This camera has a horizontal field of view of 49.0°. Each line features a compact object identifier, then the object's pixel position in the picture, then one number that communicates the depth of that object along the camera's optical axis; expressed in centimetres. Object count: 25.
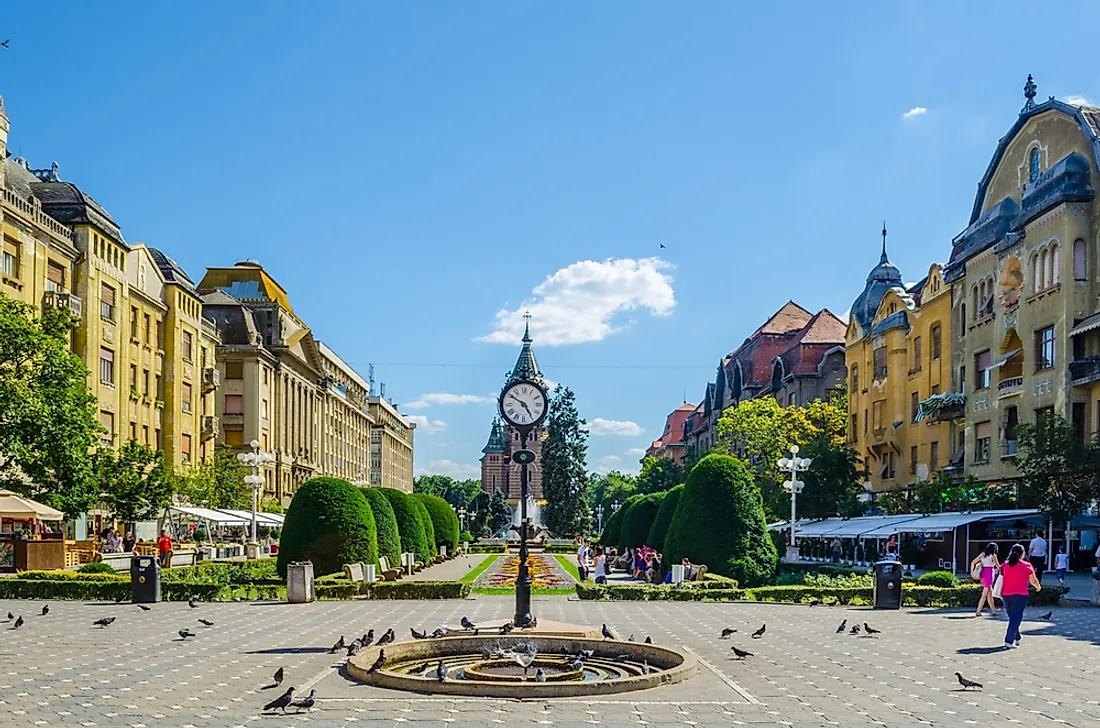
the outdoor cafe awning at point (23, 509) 3275
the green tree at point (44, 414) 3347
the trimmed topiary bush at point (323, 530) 3066
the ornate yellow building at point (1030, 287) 3994
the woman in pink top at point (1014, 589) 1798
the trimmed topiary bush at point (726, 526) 3111
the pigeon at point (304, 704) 1175
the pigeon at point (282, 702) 1170
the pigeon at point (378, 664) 1368
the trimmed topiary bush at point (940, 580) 2791
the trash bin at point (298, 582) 2662
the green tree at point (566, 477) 9856
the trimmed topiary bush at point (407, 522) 4250
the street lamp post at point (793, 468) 4541
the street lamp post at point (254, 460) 4869
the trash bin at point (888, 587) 2552
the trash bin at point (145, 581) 2627
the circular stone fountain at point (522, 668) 1282
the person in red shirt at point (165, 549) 3884
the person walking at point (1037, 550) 3238
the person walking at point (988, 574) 2430
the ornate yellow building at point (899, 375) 5394
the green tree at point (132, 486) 4381
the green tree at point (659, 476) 9950
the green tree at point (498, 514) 11825
